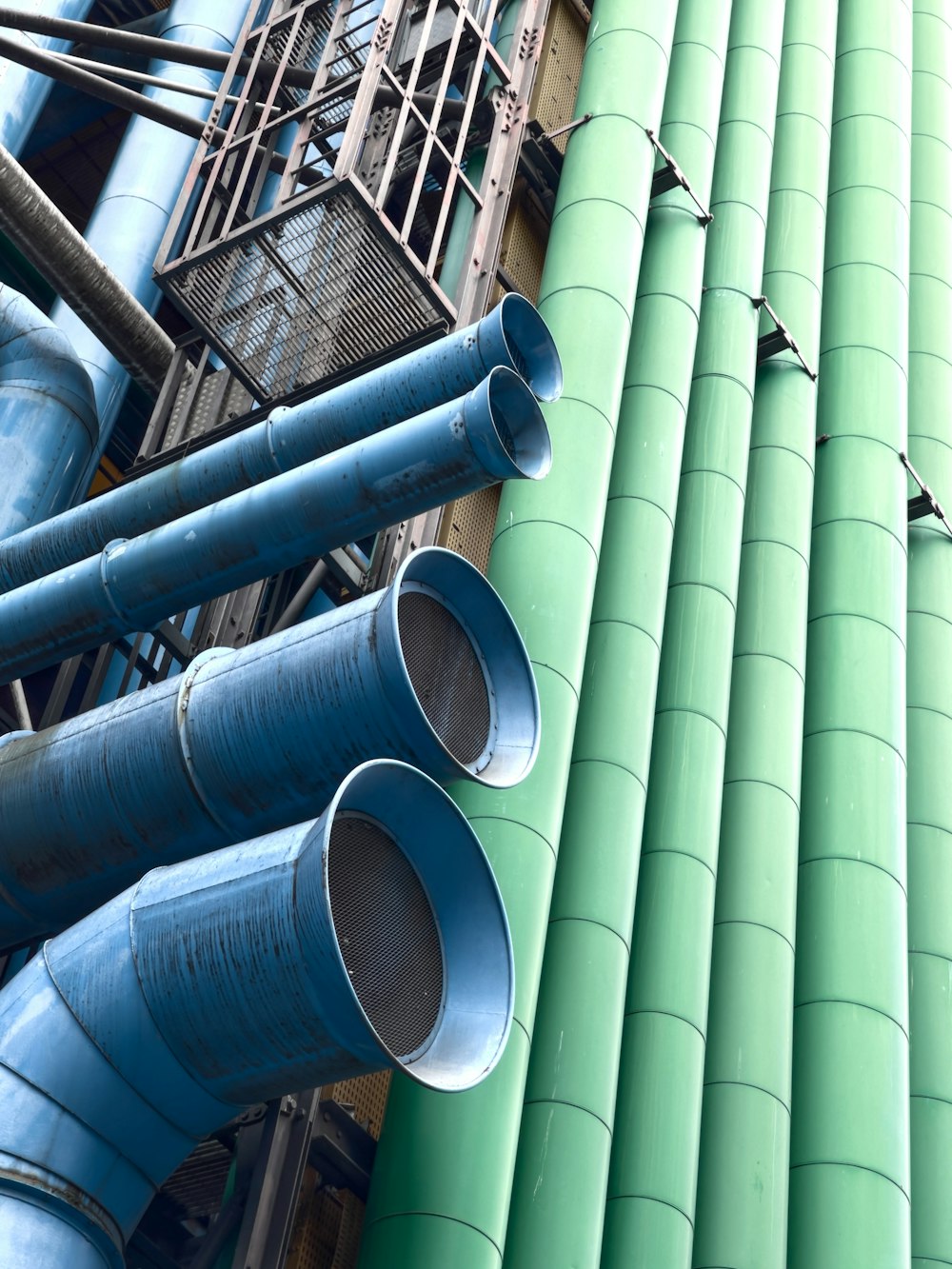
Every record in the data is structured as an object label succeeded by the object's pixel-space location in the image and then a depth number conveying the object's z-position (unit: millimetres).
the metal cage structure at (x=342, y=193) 14258
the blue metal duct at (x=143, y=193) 18609
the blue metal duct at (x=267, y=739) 9109
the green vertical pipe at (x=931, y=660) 15453
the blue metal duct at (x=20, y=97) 19422
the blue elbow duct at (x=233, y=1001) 7629
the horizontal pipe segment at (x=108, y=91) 17734
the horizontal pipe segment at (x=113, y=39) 18188
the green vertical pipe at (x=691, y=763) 12258
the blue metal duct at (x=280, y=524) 10242
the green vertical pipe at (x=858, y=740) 13641
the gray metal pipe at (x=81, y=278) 15797
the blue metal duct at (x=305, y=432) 10820
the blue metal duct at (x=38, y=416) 15570
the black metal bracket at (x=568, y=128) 17677
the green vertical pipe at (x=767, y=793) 13195
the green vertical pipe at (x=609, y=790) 11327
